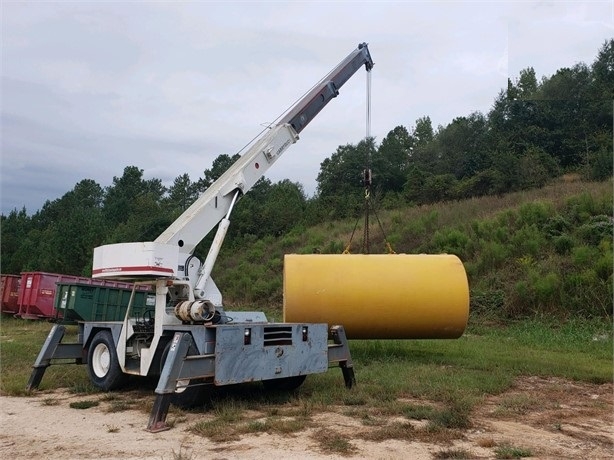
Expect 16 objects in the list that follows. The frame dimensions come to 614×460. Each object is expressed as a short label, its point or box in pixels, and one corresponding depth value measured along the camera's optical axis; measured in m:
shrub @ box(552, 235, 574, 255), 18.72
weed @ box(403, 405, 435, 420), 6.46
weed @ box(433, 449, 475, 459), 5.12
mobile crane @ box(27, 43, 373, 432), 6.99
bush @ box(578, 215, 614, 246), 18.49
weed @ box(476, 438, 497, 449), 5.42
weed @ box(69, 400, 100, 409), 7.54
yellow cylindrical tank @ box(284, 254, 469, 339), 10.20
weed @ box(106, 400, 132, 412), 7.39
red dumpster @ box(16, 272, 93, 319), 20.36
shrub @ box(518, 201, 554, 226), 20.91
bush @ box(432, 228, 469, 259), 21.21
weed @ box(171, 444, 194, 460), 4.96
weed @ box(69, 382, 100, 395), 8.66
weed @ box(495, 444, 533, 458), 5.14
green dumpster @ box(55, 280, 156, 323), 17.47
